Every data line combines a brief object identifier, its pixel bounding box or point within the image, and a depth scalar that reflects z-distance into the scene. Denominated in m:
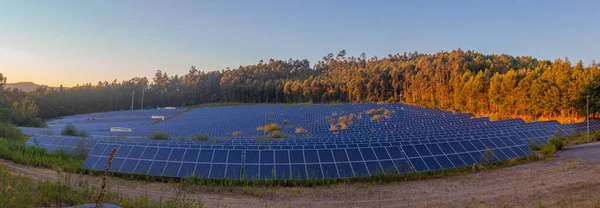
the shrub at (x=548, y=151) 16.05
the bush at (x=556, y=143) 17.88
